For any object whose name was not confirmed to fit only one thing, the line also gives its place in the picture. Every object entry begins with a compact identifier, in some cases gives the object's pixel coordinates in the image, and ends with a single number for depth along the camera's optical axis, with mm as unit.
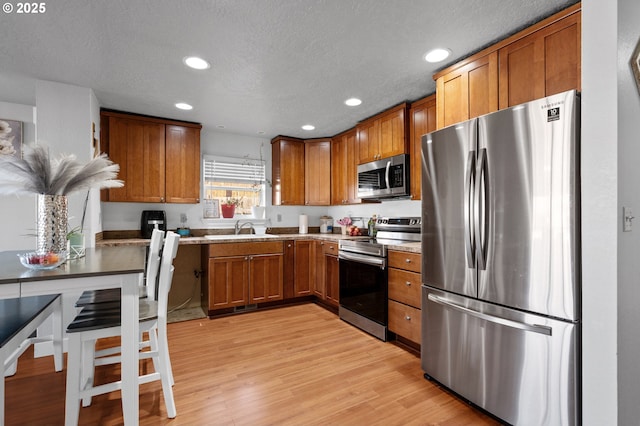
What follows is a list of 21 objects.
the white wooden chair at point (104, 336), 1483
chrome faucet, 4297
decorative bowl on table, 1407
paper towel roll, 4676
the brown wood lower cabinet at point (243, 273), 3533
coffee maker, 3635
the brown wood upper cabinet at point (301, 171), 4445
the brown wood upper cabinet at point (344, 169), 4004
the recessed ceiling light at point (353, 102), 3127
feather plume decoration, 1549
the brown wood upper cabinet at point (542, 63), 1700
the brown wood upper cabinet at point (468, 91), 2092
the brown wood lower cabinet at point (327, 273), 3691
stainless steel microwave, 3145
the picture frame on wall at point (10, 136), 3150
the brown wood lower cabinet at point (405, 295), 2529
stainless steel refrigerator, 1483
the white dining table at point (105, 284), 1238
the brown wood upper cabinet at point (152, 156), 3410
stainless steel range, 2879
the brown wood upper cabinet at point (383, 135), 3176
